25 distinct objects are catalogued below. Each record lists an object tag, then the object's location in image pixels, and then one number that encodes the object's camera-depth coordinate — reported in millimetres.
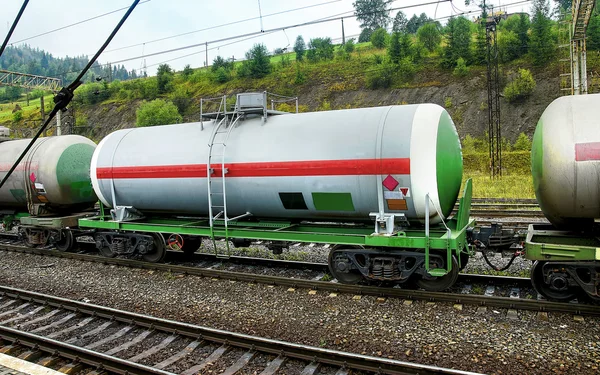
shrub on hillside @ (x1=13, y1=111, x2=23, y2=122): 68688
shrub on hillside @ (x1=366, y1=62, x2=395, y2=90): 47906
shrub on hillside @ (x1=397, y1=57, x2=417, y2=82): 47781
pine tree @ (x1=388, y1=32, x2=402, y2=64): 49781
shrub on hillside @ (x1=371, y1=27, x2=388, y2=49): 61969
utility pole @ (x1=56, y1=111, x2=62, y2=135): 26844
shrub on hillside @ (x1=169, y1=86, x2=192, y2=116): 57462
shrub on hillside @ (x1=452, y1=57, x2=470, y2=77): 44516
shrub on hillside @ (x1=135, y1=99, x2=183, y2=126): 48097
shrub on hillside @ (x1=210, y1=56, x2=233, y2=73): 66538
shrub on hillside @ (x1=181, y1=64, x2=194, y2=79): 67125
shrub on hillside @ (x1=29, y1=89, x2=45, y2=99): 102575
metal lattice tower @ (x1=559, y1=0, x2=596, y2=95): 23547
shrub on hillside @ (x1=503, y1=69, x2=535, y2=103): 40509
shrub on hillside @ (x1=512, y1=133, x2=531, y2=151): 35094
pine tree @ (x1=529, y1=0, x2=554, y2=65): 43125
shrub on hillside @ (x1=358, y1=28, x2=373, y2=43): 83362
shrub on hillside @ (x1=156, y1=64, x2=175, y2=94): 64312
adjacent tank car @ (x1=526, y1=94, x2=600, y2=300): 6887
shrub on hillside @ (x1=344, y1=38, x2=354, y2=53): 62834
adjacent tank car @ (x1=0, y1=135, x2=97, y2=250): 13273
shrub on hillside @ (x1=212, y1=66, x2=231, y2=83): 61312
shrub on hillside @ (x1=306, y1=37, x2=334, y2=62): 59844
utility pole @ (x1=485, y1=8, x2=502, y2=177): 28672
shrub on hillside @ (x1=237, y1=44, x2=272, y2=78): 59031
